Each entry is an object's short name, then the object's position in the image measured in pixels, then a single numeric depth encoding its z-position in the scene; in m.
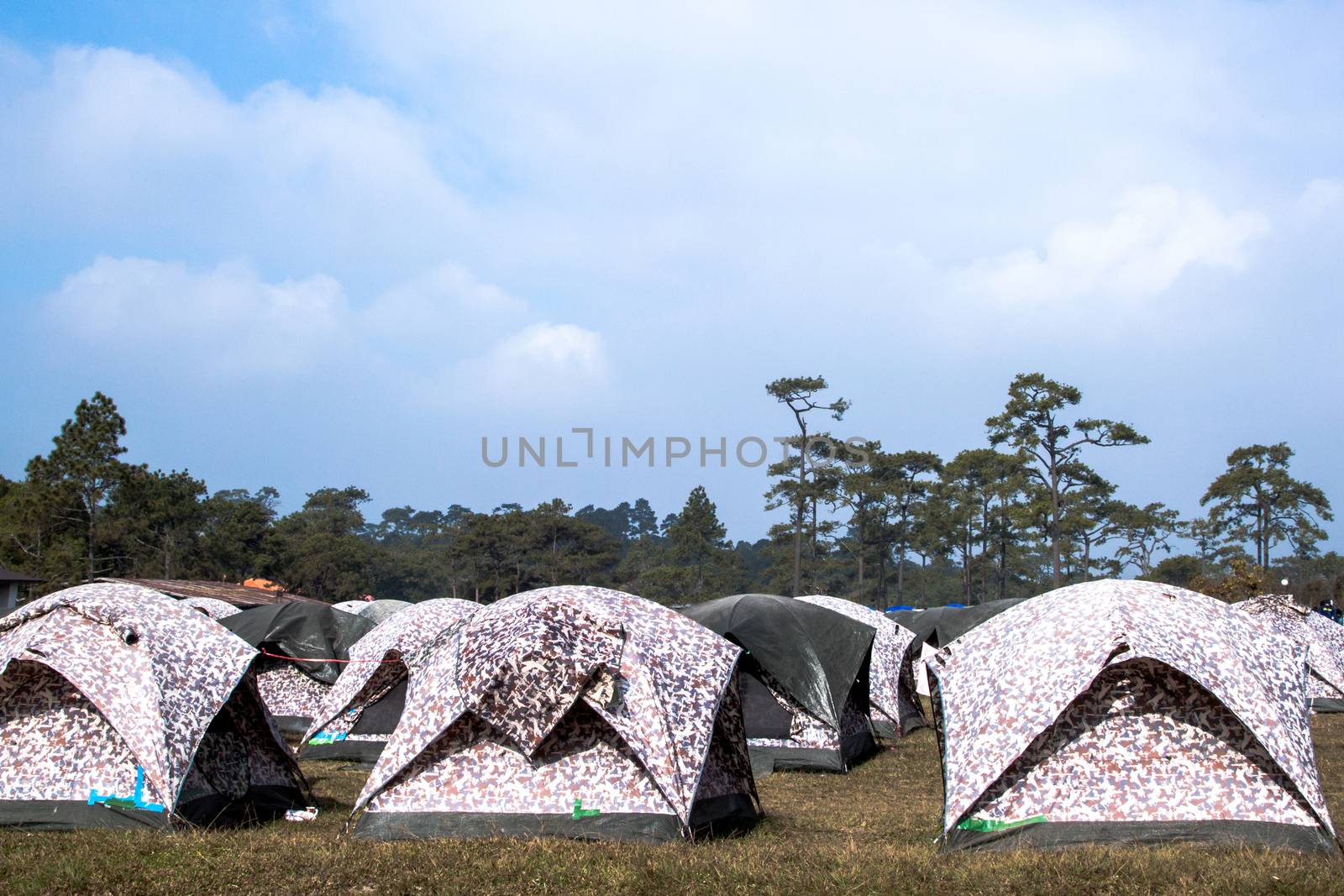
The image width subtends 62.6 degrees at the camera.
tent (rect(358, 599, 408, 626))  23.00
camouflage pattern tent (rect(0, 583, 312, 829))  8.91
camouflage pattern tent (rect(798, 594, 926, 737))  18.09
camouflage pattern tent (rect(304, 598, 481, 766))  14.68
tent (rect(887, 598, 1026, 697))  22.39
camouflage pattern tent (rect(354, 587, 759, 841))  8.62
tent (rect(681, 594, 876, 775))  14.39
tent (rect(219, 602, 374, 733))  17.94
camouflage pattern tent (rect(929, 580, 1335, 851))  7.99
